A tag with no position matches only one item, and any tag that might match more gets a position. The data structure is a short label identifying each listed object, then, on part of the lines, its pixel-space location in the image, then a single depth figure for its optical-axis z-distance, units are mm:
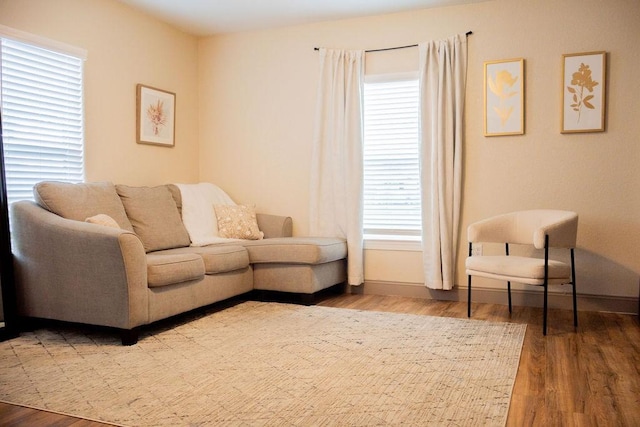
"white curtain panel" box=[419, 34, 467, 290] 4590
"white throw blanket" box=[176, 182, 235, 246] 4695
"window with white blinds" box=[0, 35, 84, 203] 3740
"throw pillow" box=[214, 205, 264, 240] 4922
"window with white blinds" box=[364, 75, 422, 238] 4871
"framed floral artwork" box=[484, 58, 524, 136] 4438
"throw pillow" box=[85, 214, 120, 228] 3563
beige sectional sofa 3219
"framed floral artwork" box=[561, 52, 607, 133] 4188
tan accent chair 3609
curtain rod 4809
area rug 2254
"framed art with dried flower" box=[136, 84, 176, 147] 4852
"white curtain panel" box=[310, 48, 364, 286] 4938
